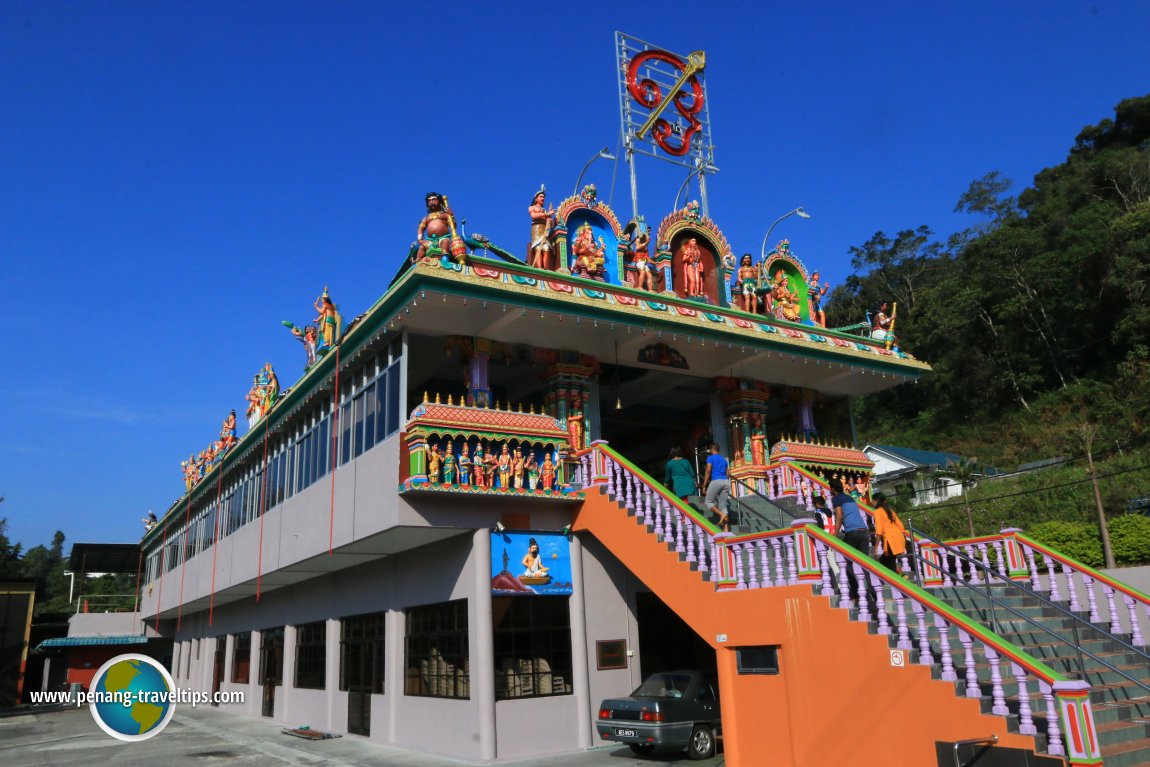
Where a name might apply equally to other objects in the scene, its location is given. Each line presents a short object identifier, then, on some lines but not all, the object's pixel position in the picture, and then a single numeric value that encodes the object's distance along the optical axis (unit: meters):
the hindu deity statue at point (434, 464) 13.59
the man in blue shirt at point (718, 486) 13.63
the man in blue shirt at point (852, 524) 11.93
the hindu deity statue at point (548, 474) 14.81
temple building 9.96
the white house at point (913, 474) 46.16
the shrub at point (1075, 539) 30.73
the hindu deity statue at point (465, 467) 14.02
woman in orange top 12.17
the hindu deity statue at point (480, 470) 14.09
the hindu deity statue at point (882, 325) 19.73
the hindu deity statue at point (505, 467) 14.39
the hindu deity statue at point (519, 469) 14.51
